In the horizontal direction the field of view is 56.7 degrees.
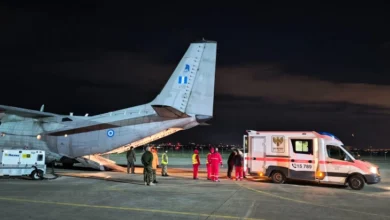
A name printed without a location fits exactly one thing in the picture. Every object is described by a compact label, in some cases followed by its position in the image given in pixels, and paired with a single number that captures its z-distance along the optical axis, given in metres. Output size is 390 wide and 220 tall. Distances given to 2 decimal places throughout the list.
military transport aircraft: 21.38
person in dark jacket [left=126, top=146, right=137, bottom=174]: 22.06
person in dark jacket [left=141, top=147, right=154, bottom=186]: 15.77
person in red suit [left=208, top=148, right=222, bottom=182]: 18.36
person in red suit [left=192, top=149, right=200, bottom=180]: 19.35
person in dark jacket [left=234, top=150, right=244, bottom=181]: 18.78
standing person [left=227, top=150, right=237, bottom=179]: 19.46
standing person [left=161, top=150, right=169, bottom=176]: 20.56
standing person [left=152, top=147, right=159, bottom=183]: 16.56
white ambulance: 16.30
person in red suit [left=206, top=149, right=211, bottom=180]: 19.19
